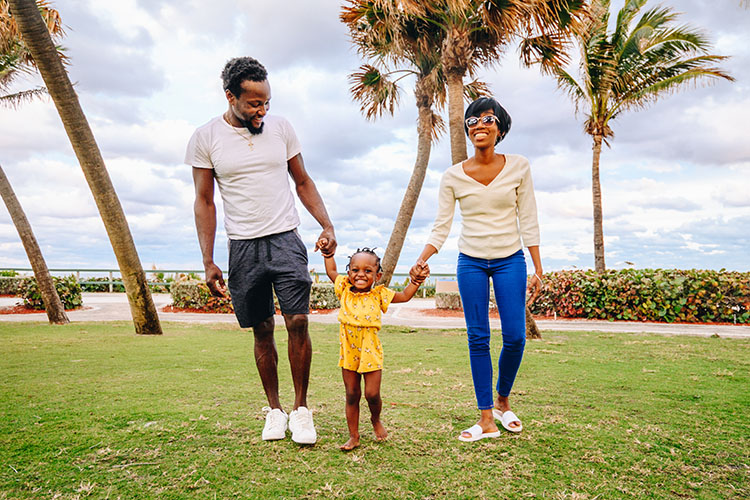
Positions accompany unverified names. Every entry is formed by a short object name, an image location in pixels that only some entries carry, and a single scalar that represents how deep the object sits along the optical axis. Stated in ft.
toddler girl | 10.09
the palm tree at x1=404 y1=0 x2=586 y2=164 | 31.76
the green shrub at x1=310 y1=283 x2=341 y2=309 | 60.80
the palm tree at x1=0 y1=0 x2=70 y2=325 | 37.42
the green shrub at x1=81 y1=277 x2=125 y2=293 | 83.95
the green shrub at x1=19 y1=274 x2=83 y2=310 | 57.57
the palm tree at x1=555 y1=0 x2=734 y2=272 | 54.75
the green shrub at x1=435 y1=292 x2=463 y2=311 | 60.71
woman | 11.23
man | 10.92
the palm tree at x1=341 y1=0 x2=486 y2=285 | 37.40
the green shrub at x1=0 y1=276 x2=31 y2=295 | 78.89
